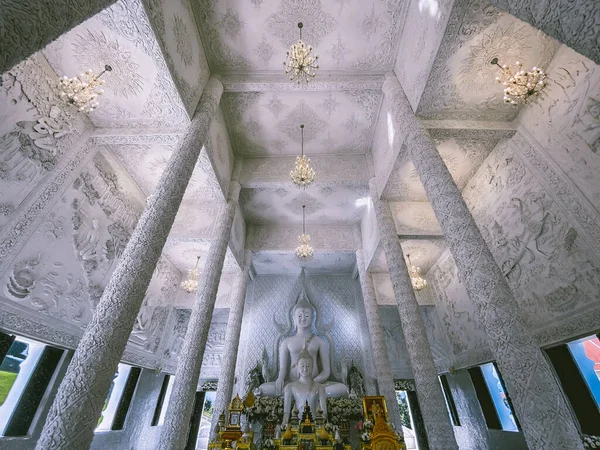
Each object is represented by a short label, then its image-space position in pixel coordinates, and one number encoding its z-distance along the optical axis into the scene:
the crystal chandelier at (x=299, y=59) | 5.27
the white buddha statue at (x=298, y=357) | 9.36
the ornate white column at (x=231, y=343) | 7.52
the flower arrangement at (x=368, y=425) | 4.64
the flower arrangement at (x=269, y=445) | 4.42
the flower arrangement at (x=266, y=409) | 8.49
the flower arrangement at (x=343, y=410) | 8.13
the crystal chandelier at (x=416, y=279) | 9.97
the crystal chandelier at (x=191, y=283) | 10.17
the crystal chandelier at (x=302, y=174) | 7.15
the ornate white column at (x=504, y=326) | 2.38
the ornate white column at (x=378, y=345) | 7.15
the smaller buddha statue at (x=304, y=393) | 7.88
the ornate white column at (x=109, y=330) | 2.38
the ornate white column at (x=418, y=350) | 4.20
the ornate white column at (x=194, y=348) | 4.64
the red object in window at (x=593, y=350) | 4.66
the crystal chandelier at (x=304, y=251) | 9.10
